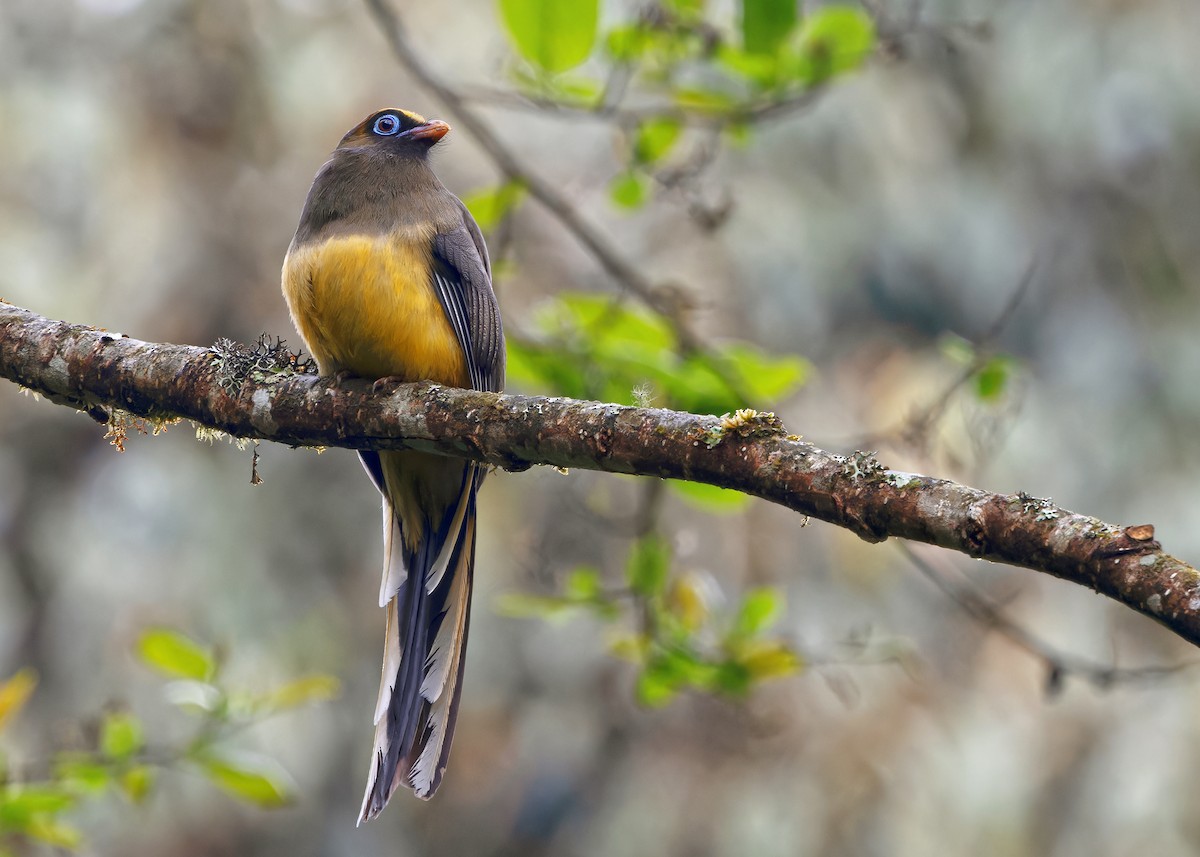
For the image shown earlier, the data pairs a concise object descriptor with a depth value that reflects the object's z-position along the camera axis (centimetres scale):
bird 575
